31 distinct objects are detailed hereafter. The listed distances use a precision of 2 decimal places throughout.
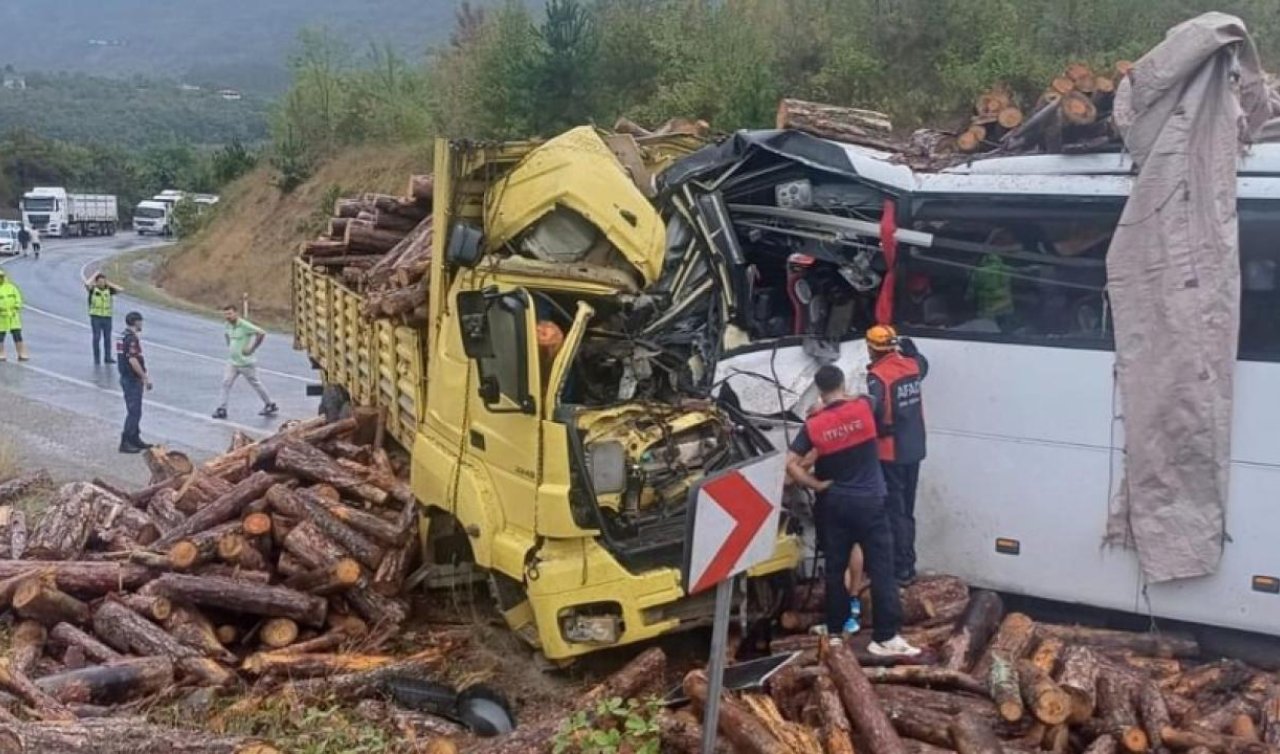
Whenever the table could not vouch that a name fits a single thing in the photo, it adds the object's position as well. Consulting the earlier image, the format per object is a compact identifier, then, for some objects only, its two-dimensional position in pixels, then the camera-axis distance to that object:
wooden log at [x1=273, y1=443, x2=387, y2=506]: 8.96
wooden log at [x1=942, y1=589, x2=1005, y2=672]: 6.61
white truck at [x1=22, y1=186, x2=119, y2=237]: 67.50
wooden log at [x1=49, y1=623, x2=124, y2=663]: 7.58
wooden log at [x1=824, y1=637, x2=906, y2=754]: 5.58
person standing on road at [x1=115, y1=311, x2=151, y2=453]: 14.80
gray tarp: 6.48
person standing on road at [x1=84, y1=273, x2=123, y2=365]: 21.09
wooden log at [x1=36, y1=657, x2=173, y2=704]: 6.99
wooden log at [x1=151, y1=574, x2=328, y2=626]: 7.83
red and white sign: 4.98
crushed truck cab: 6.71
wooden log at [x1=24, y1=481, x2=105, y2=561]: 9.08
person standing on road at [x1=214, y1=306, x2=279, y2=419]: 16.75
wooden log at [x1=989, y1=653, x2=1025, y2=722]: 5.88
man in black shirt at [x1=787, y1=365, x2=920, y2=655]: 6.84
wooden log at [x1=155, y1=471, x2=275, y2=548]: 8.78
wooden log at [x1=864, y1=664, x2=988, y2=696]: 6.22
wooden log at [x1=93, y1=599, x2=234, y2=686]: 7.32
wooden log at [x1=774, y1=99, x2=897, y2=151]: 8.11
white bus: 6.53
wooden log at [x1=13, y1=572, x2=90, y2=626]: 7.81
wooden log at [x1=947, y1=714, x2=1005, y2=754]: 5.51
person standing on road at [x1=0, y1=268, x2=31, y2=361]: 22.28
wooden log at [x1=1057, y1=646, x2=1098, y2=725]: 5.89
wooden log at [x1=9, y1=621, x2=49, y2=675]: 7.38
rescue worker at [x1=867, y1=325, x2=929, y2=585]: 7.09
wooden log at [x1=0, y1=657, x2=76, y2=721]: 6.55
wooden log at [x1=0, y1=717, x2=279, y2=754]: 6.04
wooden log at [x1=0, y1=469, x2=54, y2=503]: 11.51
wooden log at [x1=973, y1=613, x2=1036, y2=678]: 6.45
